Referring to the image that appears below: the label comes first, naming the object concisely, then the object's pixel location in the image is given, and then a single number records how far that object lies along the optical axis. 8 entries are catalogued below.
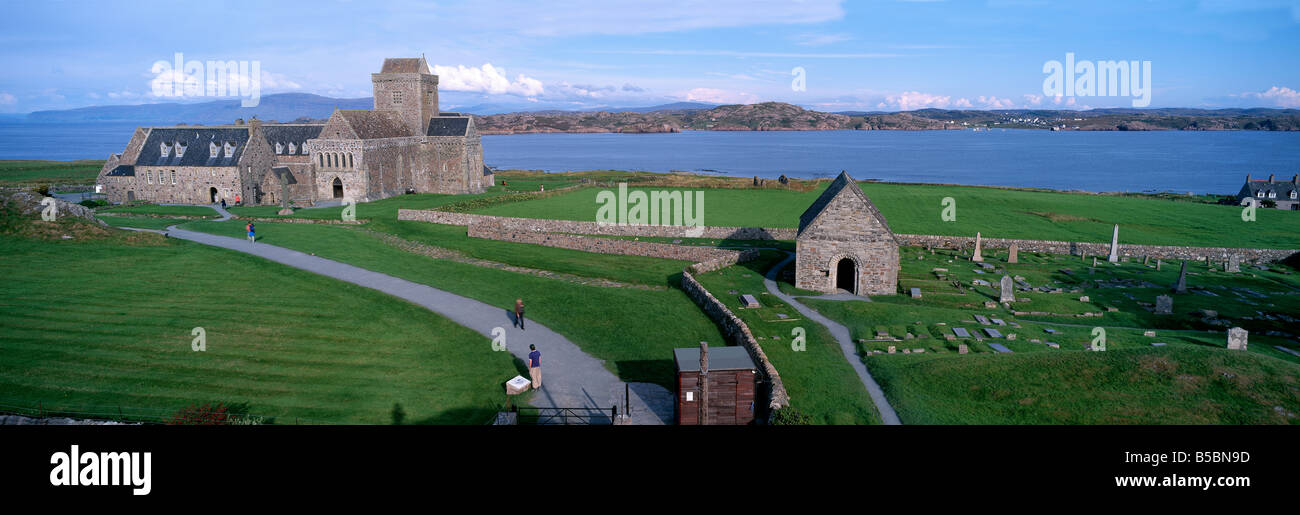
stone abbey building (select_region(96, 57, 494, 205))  58.78
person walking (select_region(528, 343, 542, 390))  19.86
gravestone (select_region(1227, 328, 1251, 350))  22.49
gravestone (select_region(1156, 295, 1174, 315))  28.11
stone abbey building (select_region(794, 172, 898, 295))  31.59
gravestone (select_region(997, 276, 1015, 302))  30.02
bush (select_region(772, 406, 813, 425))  16.53
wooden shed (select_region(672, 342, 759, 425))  17.28
